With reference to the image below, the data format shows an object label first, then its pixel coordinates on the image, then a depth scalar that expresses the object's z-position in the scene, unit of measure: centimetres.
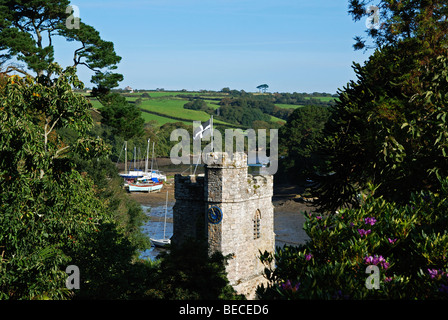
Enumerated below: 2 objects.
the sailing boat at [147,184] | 9962
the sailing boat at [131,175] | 10835
